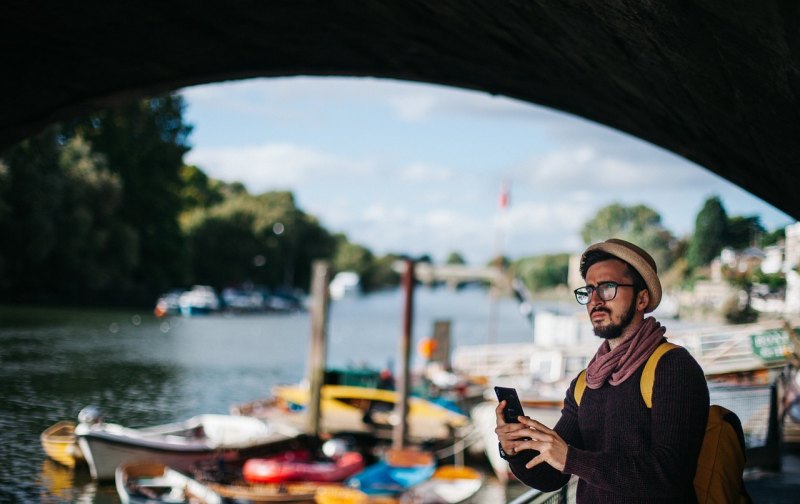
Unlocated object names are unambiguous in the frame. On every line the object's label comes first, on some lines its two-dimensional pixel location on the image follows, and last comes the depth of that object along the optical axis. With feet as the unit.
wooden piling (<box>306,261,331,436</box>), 61.62
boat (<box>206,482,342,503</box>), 46.03
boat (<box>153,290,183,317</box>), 202.97
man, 7.50
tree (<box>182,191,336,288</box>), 265.13
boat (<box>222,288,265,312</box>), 245.24
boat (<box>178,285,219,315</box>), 214.28
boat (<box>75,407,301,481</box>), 53.21
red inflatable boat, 50.24
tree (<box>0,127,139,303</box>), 144.46
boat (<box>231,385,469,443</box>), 63.46
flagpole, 94.68
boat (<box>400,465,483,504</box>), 46.85
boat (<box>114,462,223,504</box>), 43.80
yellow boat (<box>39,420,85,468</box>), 55.57
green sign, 32.71
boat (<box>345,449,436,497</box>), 49.06
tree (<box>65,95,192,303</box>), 165.99
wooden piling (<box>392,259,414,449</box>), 61.05
